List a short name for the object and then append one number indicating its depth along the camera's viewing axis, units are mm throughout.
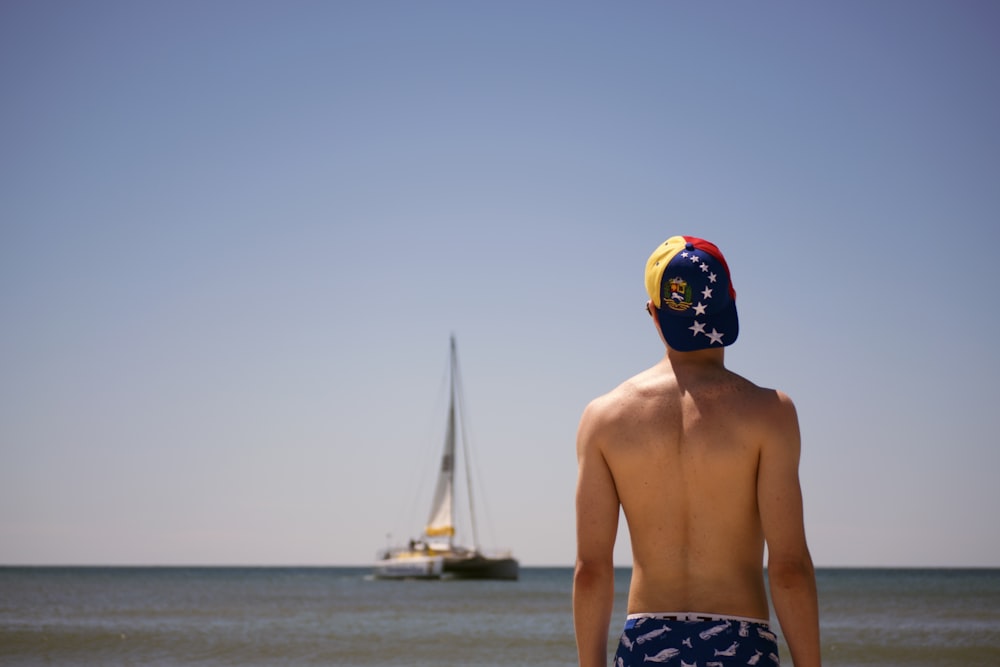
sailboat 61062
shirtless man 2641
